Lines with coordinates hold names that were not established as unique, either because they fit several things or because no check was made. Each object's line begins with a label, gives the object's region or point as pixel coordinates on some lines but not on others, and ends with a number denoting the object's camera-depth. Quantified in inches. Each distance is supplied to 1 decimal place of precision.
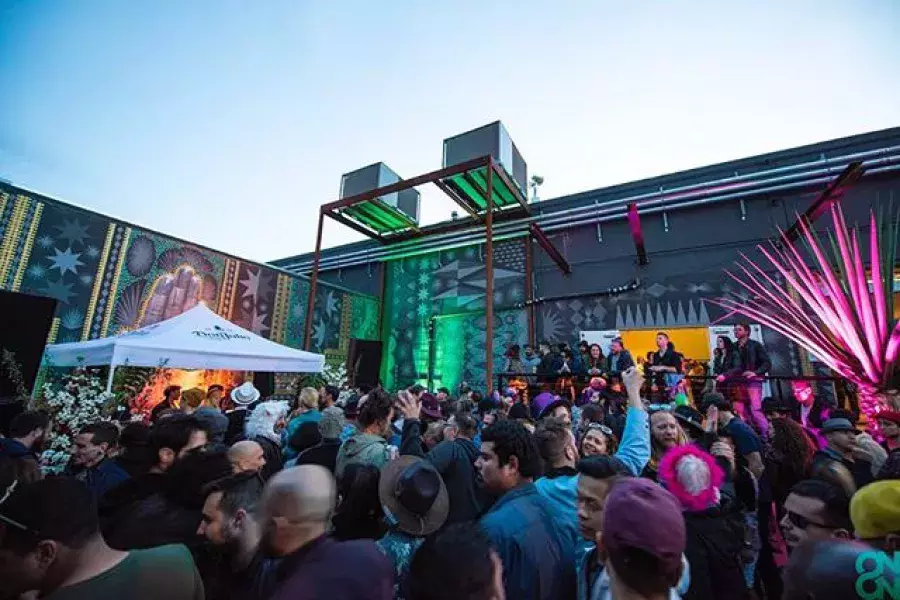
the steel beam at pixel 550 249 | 451.5
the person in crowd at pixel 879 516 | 50.2
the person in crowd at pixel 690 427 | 154.7
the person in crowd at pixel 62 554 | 47.9
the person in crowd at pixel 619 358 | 312.3
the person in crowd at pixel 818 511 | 65.4
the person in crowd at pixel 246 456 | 93.4
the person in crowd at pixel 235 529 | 66.7
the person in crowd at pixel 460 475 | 103.5
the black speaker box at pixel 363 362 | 508.7
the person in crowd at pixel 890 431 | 111.6
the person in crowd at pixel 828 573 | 42.1
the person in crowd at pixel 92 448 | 113.5
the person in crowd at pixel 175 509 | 71.3
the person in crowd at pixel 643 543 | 41.9
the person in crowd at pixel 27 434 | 113.0
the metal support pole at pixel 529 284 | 491.6
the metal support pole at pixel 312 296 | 452.8
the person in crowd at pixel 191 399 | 210.6
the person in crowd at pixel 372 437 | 108.4
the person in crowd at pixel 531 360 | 381.1
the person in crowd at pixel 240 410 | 197.3
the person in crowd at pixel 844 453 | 114.6
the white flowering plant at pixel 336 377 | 421.0
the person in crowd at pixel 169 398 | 212.6
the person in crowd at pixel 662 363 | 277.9
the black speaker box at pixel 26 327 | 244.2
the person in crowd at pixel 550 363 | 329.7
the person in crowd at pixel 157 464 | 78.3
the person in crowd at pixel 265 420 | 157.2
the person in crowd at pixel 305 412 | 152.9
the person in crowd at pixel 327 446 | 123.0
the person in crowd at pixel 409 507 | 80.5
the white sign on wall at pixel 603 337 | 429.2
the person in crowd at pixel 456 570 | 42.1
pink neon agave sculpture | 177.0
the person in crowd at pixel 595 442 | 121.6
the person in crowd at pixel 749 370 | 243.3
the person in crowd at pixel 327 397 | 227.9
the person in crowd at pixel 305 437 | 138.4
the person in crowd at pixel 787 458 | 117.9
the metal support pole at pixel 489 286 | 314.3
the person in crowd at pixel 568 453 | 86.7
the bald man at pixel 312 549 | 49.5
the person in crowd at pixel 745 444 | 131.7
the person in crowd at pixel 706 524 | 79.5
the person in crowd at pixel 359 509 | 85.6
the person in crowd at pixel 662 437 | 120.6
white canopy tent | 237.8
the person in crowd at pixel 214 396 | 229.5
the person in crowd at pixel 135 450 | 97.5
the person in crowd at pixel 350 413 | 161.5
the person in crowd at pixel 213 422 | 110.5
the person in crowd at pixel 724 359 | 267.4
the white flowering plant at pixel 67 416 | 167.6
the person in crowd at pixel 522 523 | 61.4
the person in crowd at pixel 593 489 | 70.2
